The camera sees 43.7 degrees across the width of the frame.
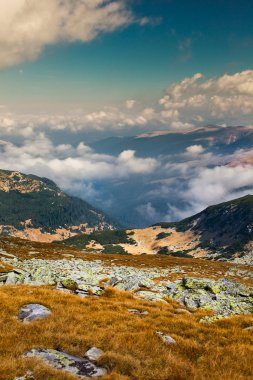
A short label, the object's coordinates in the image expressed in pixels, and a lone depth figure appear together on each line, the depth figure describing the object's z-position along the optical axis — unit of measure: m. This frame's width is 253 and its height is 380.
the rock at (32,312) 16.66
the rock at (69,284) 27.51
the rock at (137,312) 20.34
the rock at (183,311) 21.78
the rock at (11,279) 31.58
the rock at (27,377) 9.84
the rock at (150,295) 27.28
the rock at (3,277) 32.31
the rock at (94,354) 12.25
